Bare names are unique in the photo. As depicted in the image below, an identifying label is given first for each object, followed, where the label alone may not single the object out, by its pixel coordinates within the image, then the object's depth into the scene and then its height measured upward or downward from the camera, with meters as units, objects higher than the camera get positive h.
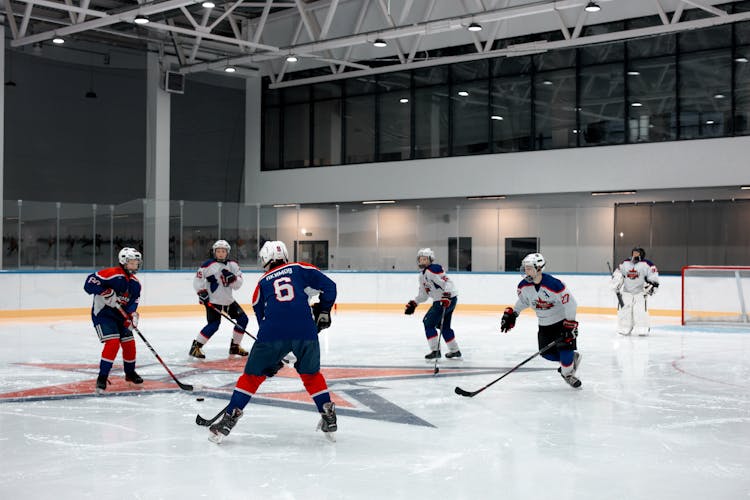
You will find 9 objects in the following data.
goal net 13.52 -0.75
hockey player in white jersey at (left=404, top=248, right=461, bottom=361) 8.44 -0.52
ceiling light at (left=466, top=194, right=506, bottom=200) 18.95 +1.19
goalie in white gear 11.52 -0.56
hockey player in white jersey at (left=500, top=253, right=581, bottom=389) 6.43 -0.50
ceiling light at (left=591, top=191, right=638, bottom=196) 17.49 +1.19
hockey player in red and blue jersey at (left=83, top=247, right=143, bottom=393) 6.28 -0.45
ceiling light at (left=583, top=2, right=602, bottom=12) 12.66 +3.64
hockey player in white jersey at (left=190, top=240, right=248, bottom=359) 8.71 -0.41
